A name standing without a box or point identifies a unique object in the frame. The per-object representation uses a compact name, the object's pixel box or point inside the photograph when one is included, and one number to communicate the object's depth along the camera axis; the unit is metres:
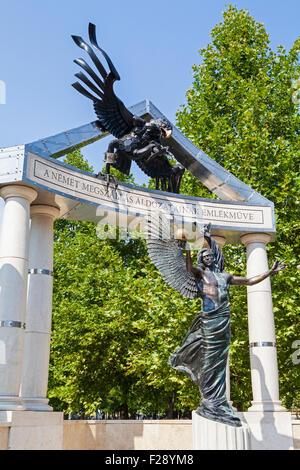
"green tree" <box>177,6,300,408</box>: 14.36
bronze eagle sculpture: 10.37
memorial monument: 8.08
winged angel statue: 7.42
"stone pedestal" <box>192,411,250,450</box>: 7.09
